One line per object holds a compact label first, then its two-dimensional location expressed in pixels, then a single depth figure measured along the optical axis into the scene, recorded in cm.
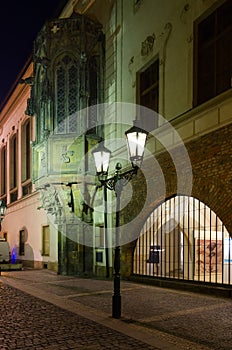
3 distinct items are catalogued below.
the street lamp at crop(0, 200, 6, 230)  2068
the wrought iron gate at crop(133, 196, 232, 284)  1221
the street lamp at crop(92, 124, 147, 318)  884
